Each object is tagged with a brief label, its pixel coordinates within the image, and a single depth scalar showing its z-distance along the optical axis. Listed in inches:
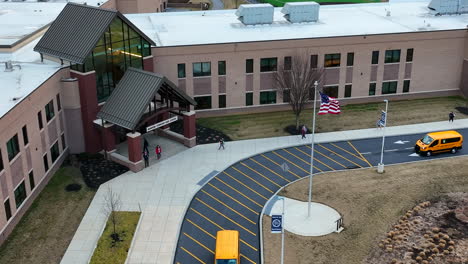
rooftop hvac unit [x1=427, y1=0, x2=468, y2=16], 2893.7
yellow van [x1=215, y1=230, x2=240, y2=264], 1427.2
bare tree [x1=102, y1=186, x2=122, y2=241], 1624.0
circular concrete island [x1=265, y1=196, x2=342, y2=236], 1643.7
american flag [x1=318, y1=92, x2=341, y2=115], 1653.5
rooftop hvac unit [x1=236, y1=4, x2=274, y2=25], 2709.2
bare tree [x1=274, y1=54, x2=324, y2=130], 2306.8
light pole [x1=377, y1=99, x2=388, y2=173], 1980.8
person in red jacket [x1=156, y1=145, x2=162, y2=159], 2070.6
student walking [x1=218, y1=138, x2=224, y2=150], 2165.4
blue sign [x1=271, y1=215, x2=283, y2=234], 1323.8
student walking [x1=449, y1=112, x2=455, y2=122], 2383.1
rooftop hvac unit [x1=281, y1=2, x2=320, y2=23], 2748.5
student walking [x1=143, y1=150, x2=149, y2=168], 2026.3
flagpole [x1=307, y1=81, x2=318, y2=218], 1689.2
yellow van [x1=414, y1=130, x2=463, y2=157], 2098.9
